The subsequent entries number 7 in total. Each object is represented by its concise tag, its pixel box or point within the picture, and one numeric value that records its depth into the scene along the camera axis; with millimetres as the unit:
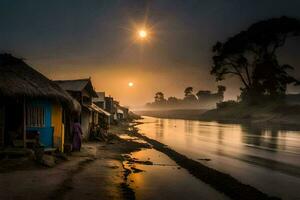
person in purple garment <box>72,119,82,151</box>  21203
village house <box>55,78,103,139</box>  31016
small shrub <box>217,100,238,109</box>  100875
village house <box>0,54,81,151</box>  17328
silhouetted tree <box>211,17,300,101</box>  70812
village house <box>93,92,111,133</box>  39644
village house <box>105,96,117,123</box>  66006
